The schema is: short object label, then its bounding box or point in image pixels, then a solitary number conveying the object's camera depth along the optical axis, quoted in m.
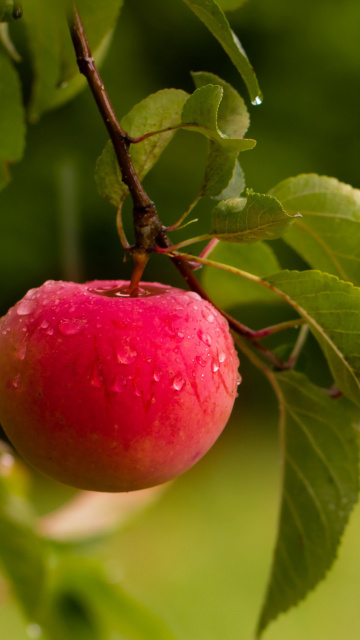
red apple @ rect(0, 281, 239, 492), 1.16
